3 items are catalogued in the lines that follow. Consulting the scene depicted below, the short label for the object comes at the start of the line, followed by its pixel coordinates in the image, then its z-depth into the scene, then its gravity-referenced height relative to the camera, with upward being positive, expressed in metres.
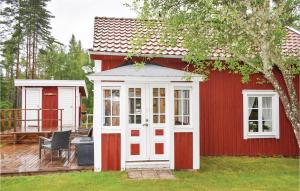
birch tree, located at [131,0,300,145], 8.35 +2.03
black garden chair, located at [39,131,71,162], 11.19 -1.06
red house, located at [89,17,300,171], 10.05 -0.21
